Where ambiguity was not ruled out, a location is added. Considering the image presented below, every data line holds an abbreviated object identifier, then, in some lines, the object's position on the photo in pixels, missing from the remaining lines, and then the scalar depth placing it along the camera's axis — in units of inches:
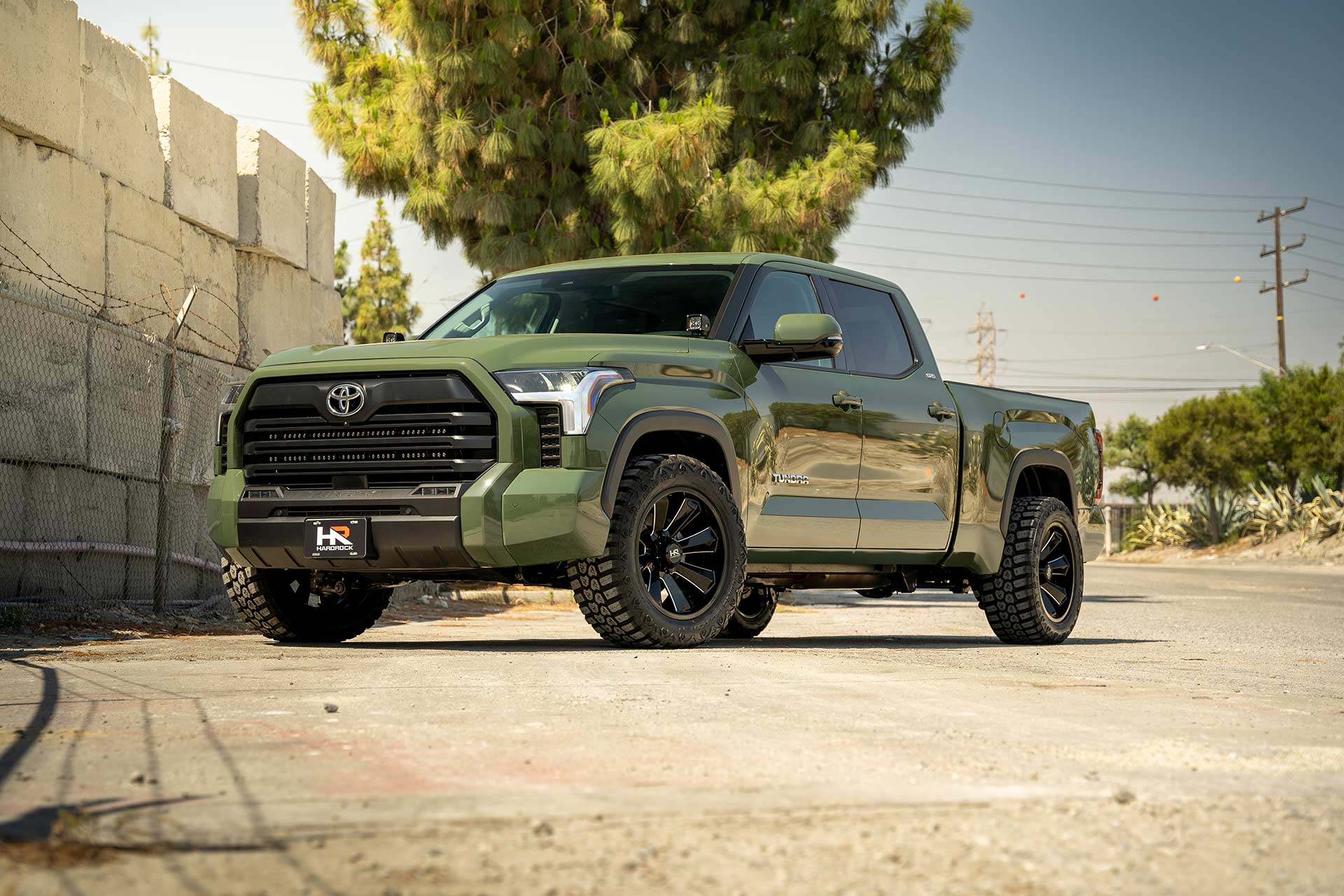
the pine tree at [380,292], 1752.0
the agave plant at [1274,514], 1368.1
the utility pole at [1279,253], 2364.7
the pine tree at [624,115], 706.8
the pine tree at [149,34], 1126.7
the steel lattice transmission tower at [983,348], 3750.0
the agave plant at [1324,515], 1280.8
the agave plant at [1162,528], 1561.3
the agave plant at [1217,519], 1478.8
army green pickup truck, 283.3
